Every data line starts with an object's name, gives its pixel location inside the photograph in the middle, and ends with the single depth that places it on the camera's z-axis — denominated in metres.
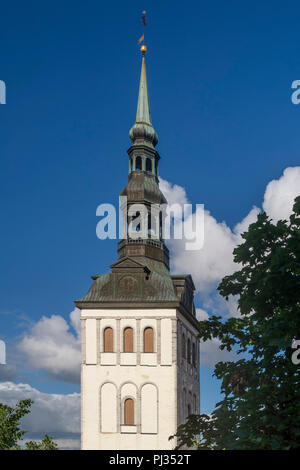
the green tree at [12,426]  40.84
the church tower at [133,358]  49.75
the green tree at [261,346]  18.25
